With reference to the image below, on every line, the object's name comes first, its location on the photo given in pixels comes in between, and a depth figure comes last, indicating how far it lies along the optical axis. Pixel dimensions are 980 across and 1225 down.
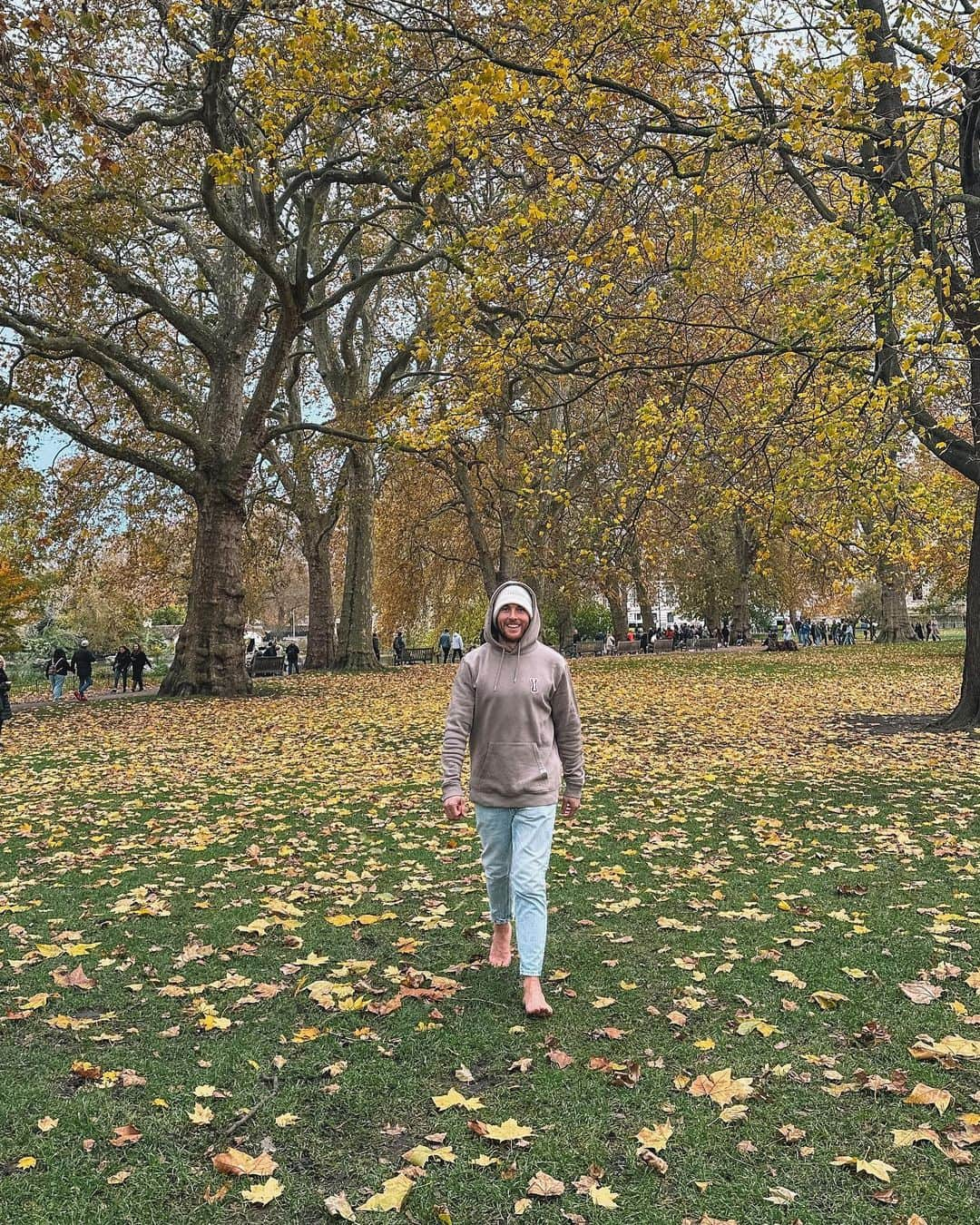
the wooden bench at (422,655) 45.90
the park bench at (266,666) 32.09
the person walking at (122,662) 28.38
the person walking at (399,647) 40.09
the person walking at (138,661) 27.33
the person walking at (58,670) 23.91
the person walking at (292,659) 32.09
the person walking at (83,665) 24.31
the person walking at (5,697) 15.10
